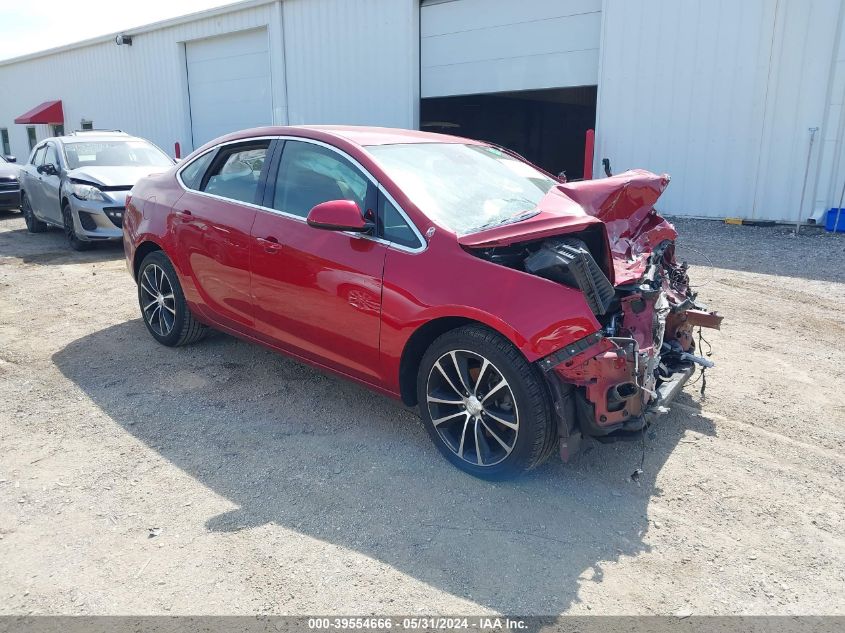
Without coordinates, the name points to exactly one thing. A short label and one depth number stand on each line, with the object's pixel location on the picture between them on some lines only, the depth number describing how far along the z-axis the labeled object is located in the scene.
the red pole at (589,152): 11.27
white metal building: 10.09
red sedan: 3.06
